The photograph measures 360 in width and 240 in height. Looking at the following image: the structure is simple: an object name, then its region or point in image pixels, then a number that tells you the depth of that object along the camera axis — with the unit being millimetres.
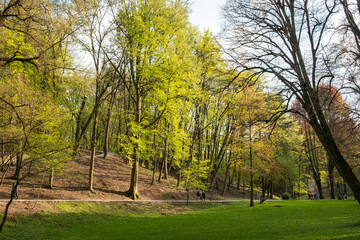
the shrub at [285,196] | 32125
